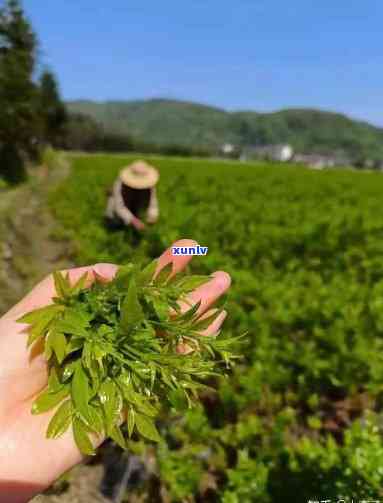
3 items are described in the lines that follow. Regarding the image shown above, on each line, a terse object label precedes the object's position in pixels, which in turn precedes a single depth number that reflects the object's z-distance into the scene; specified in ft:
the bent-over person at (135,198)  17.35
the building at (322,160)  460.14
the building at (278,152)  493.77
